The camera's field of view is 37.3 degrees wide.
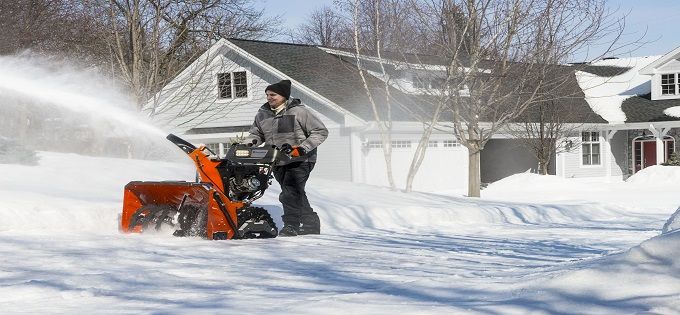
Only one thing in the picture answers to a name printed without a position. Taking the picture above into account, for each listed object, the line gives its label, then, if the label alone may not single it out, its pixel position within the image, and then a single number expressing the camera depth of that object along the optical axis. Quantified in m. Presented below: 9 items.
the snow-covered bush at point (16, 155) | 15.41
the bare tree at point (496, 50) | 21.89
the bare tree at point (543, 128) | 35.56
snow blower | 9.96
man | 10.60
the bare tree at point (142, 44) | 24.97
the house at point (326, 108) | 29.53
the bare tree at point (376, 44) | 22.91
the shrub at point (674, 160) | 37.47
